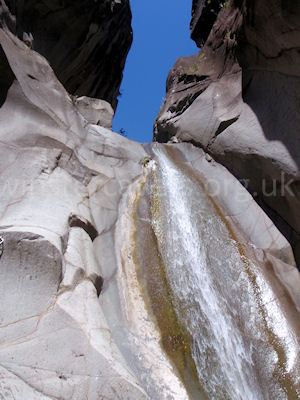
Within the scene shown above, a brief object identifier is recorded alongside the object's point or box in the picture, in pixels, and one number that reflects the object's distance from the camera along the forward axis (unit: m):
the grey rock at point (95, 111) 8.79
